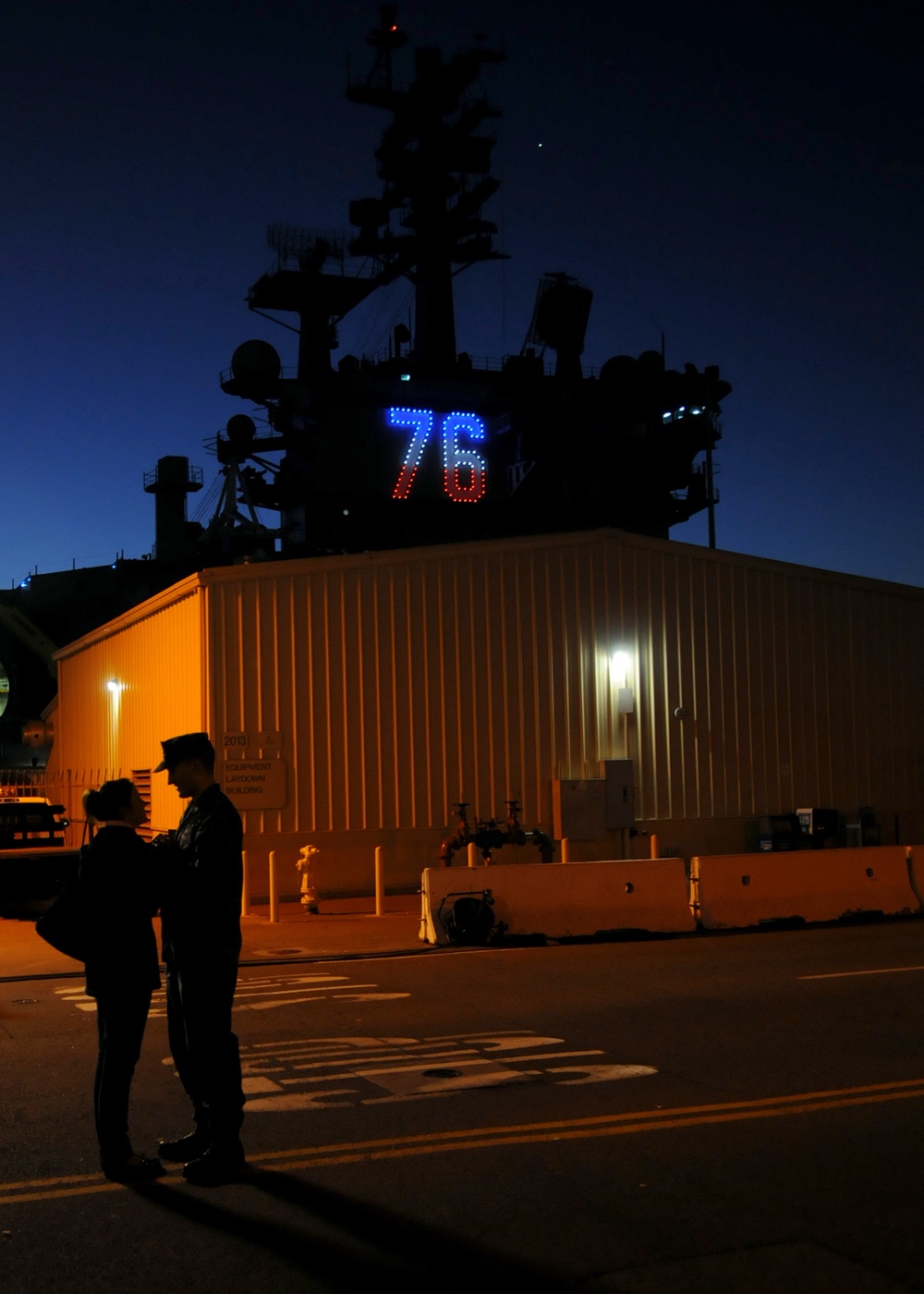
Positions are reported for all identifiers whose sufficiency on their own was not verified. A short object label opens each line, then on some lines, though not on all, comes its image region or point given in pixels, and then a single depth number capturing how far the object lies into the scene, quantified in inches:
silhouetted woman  224.4
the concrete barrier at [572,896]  573.0
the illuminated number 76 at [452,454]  1248.2
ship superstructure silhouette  1798.7
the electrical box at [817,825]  885.2
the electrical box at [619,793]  814.5
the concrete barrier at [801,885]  613.0
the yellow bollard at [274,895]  650.2
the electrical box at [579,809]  802.2
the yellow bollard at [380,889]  667.0
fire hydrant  695.1
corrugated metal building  752.3
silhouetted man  224.5
